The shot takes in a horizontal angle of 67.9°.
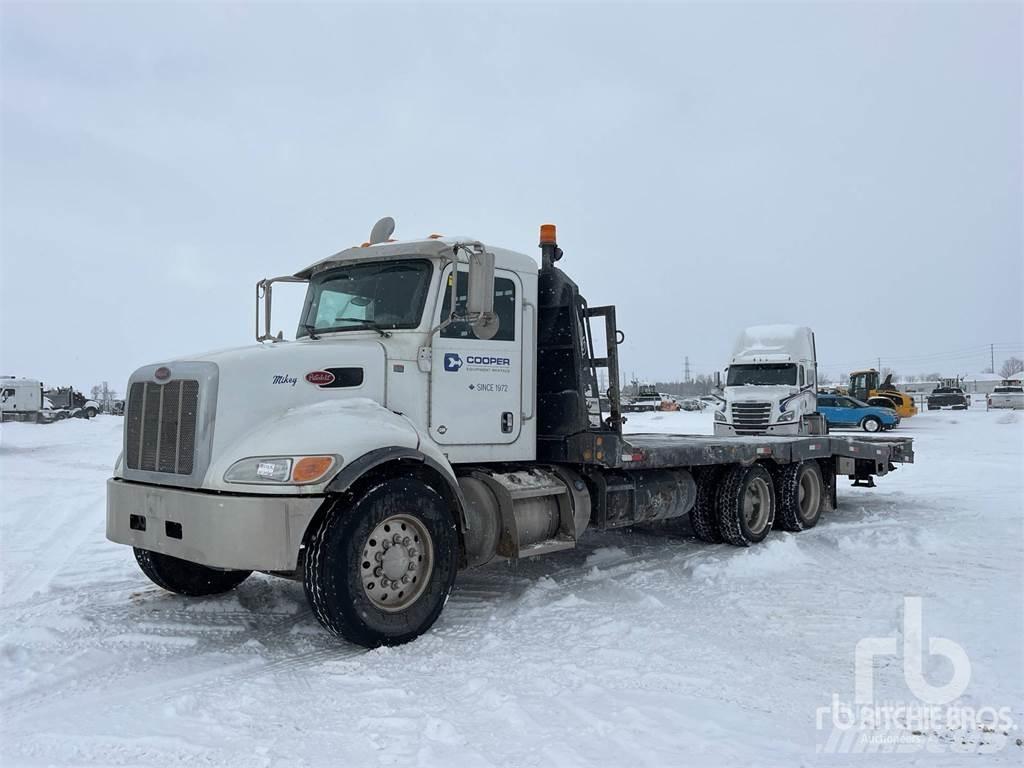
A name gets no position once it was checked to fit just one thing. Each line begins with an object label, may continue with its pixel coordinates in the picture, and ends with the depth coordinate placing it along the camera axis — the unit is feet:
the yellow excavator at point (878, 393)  124.47
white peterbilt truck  15.47
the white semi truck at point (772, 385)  63.67
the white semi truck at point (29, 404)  122.72
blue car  102.12
